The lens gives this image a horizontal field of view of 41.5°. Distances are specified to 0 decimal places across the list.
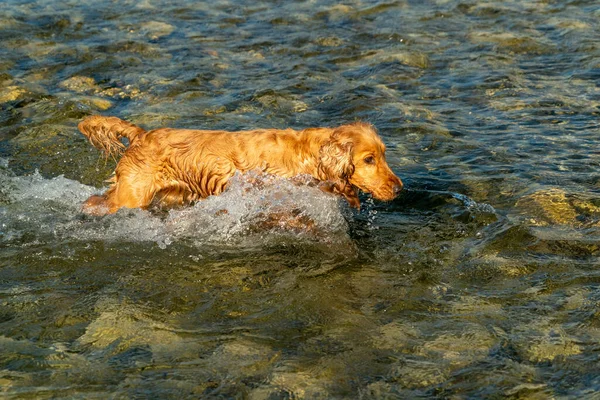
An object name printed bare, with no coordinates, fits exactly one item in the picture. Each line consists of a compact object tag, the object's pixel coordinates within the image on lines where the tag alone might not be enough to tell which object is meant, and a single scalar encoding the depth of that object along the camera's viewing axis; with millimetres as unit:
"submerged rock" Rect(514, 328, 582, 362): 4918
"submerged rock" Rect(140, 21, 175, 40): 12936
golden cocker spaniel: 6691
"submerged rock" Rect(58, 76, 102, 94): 10617
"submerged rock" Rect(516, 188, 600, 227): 6855
